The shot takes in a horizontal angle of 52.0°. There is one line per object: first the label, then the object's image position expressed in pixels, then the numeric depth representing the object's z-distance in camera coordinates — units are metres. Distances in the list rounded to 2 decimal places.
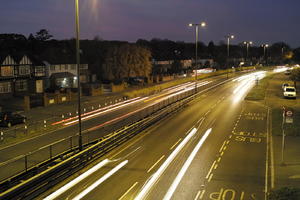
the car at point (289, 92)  49.41
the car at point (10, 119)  30.59
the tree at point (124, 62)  69.31
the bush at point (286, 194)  12.05
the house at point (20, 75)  51.19
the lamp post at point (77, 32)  18.09
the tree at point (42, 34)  113.12
